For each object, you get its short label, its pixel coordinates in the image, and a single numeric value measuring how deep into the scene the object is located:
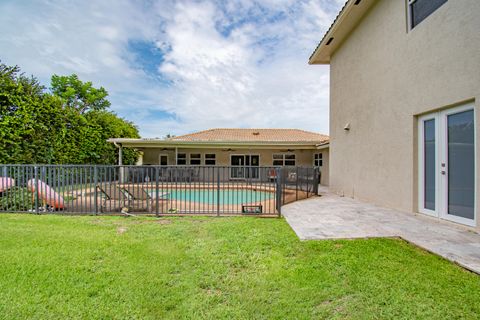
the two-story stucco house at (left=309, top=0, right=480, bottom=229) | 4.77
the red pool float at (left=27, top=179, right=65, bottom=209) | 7.23
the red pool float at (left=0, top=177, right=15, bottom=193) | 7.33
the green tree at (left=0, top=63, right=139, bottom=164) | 10.00
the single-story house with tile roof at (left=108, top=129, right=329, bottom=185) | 16.45
